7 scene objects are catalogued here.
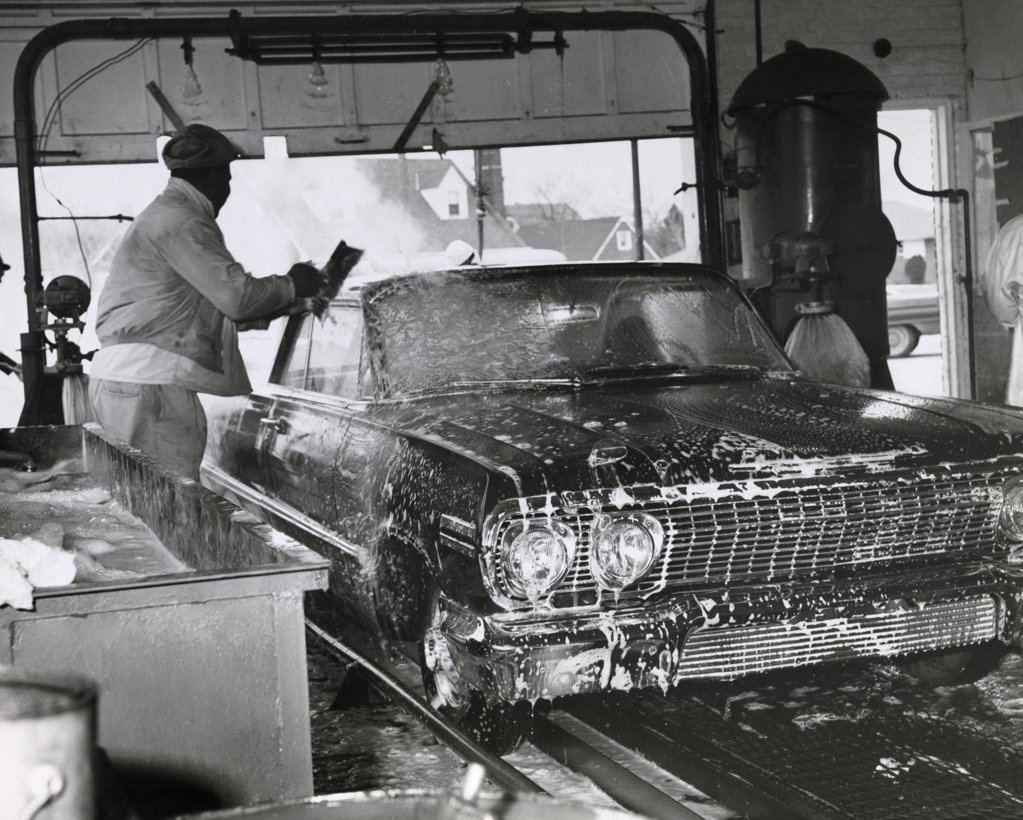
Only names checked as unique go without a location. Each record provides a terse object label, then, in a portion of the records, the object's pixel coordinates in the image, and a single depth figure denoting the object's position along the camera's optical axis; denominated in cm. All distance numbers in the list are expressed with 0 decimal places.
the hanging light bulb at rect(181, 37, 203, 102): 957
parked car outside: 1198
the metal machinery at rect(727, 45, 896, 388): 782
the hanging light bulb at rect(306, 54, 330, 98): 958
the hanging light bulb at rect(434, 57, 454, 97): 974
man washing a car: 479
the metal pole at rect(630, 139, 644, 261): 1119
